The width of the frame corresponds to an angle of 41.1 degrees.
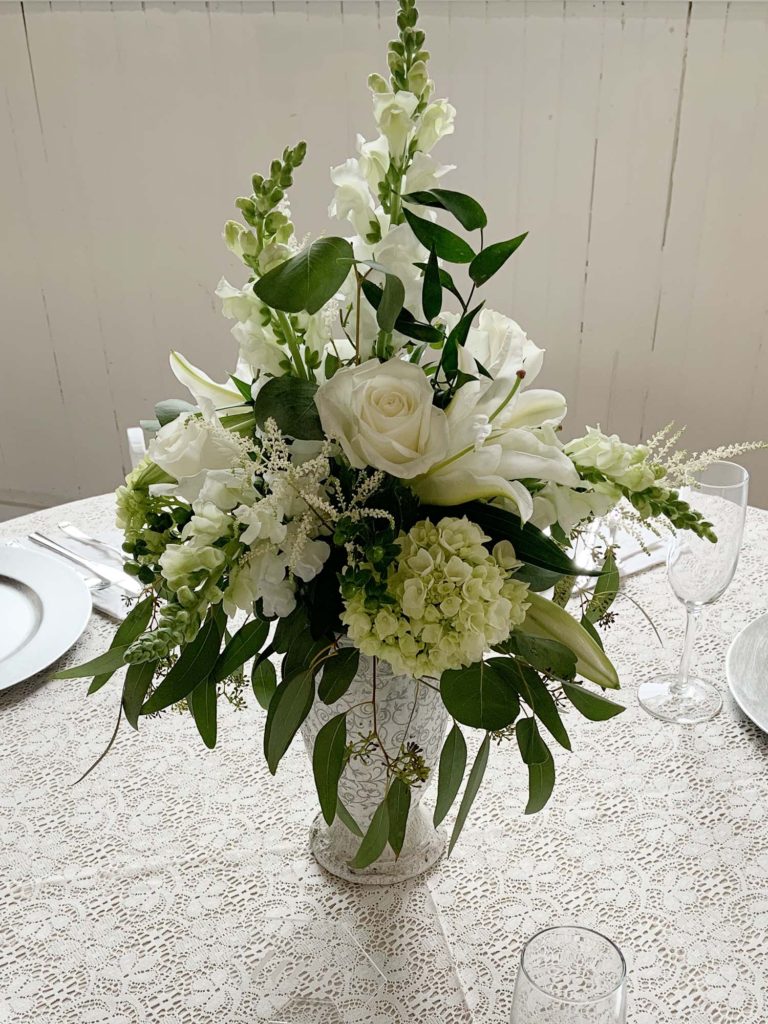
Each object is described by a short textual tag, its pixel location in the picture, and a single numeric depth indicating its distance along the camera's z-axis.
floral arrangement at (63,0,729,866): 0.67
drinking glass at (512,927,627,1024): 0.60
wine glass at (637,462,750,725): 0.98
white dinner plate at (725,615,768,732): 1.01
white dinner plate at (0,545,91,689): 1.09
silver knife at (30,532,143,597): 1.23
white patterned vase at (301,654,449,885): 0.79
